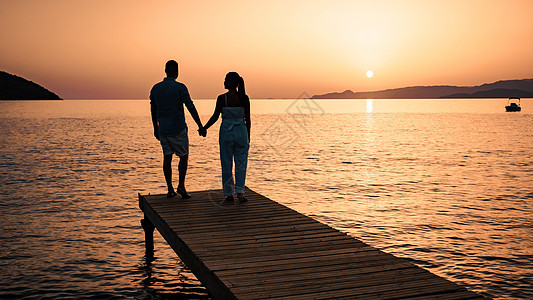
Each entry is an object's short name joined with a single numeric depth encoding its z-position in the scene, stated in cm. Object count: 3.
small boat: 13662
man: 934
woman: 899
